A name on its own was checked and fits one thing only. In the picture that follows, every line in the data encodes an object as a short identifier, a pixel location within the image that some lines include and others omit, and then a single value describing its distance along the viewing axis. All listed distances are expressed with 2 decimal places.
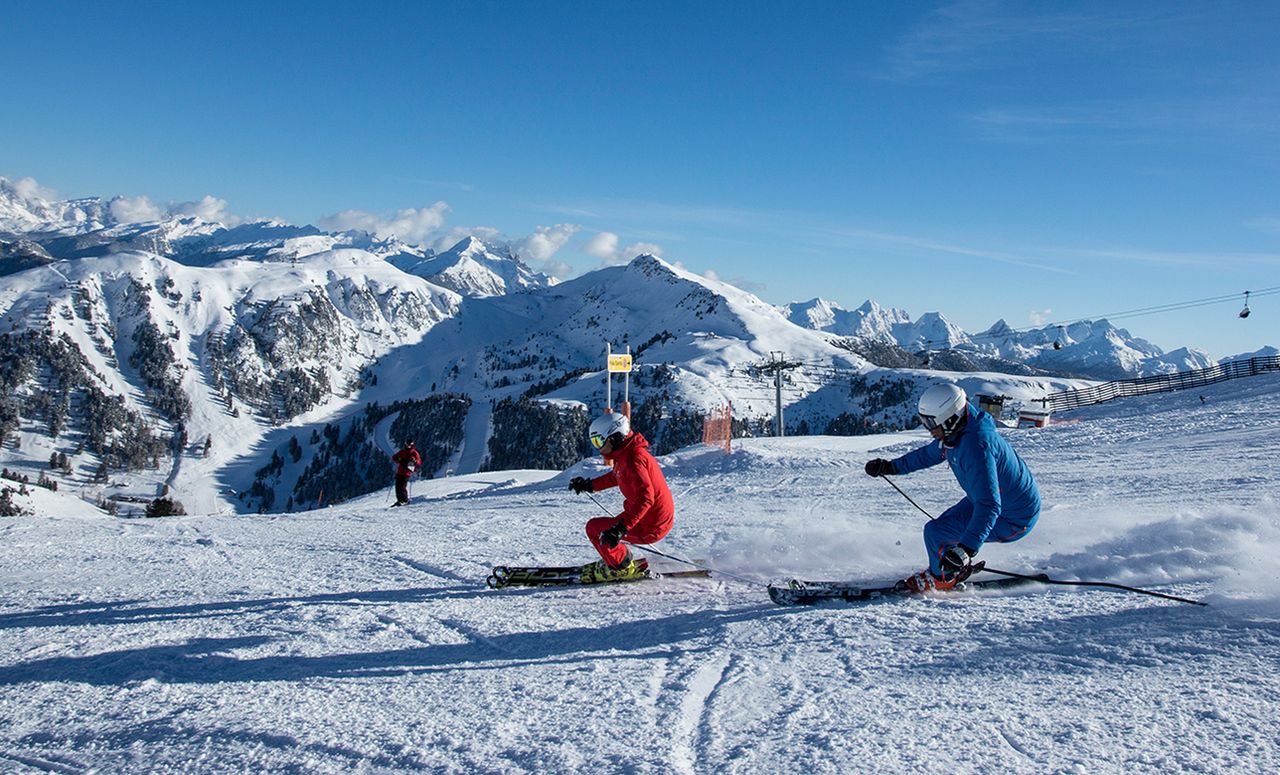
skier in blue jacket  5.91
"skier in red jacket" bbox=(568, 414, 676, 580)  7.56
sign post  26.86
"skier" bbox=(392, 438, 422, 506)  21.42
